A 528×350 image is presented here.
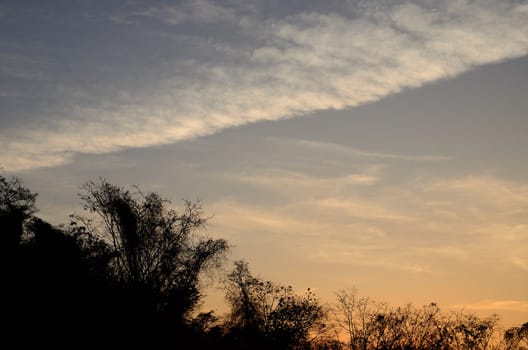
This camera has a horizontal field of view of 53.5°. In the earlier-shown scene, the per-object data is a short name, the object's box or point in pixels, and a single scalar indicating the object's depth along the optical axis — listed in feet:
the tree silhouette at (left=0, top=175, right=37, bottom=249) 146.61
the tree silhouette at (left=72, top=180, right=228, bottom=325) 163.02
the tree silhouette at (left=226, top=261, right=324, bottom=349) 230.89
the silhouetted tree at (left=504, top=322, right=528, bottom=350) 276.00
